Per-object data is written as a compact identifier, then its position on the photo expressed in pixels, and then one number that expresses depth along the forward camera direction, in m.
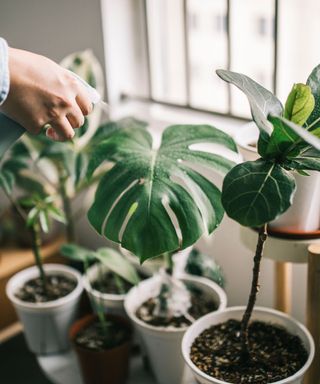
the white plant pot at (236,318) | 1.28
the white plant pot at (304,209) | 1.27
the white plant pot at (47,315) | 1.84
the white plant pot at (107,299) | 1.84
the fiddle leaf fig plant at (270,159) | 1.05
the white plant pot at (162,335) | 1.58
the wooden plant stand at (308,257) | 1.30
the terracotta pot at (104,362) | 1.68
